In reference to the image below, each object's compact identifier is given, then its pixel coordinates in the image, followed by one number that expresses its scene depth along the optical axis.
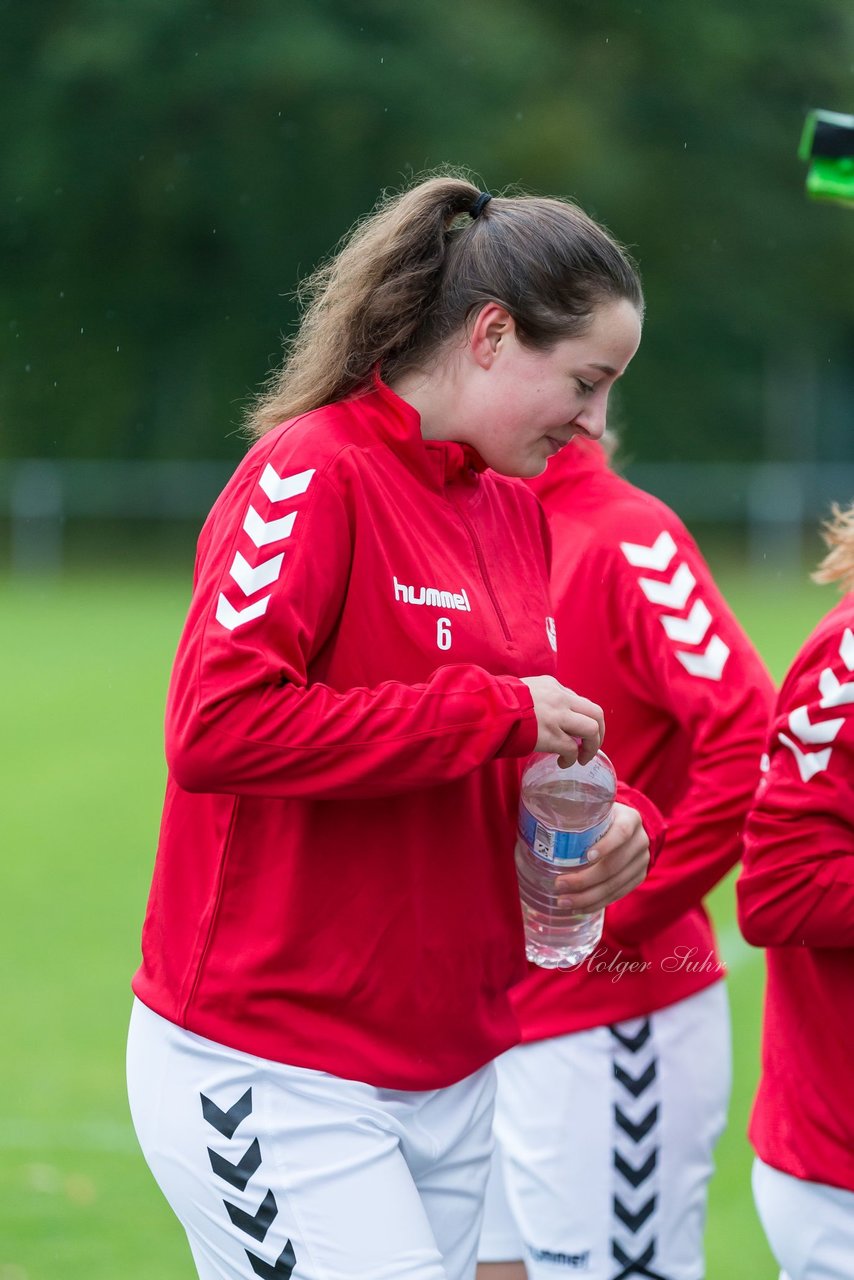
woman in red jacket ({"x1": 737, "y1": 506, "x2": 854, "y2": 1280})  5.59
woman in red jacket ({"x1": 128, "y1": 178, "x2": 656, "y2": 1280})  4.82
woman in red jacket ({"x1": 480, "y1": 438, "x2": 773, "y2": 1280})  6.73
